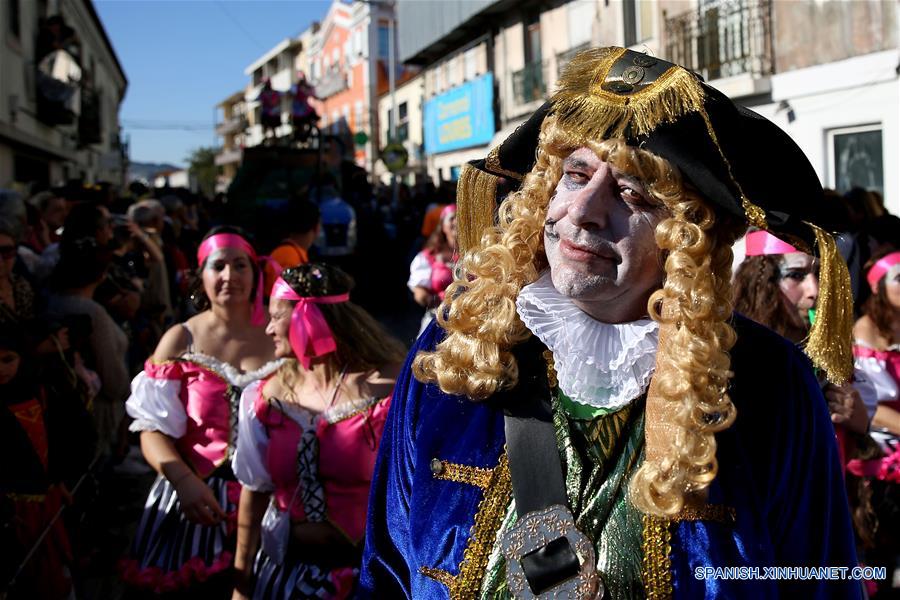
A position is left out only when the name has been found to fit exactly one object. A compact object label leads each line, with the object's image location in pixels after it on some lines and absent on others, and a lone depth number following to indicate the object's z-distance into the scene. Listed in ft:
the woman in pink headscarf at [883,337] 11.21
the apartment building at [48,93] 48.34
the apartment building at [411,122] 102.92
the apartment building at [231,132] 218.38
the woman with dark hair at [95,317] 14.61
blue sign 76.38
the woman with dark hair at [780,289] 10.02
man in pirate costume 4.90
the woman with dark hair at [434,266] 20.02
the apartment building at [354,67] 130.93
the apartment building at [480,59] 64.90
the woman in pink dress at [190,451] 10.42
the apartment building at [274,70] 189.16
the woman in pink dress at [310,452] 9.12
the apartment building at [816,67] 31.81
